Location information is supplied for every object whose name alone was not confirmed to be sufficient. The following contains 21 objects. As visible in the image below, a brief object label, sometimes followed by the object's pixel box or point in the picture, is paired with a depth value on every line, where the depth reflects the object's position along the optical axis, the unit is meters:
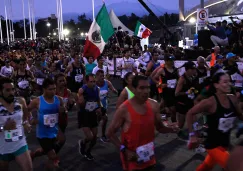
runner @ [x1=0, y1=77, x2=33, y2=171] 4.66
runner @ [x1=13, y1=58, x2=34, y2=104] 10.17
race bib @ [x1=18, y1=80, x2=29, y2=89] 10.14
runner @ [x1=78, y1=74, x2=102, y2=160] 6.73
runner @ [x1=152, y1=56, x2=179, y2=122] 8.44
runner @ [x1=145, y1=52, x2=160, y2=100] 10.84
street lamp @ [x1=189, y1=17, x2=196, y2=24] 26.70
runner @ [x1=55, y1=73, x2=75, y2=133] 5.98
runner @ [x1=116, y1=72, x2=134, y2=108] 6.20
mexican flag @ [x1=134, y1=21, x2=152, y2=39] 20.70
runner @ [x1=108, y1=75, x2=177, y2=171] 3.88
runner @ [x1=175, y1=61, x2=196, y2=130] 7.28
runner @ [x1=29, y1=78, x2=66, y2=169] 5.52
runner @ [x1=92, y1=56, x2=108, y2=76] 11.08
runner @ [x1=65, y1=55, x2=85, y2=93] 11.27
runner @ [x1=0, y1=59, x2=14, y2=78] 12.28
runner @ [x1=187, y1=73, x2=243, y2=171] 4.43
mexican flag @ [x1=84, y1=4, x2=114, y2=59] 10.66
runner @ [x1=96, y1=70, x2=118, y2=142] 7.81
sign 14.27
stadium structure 24.92
